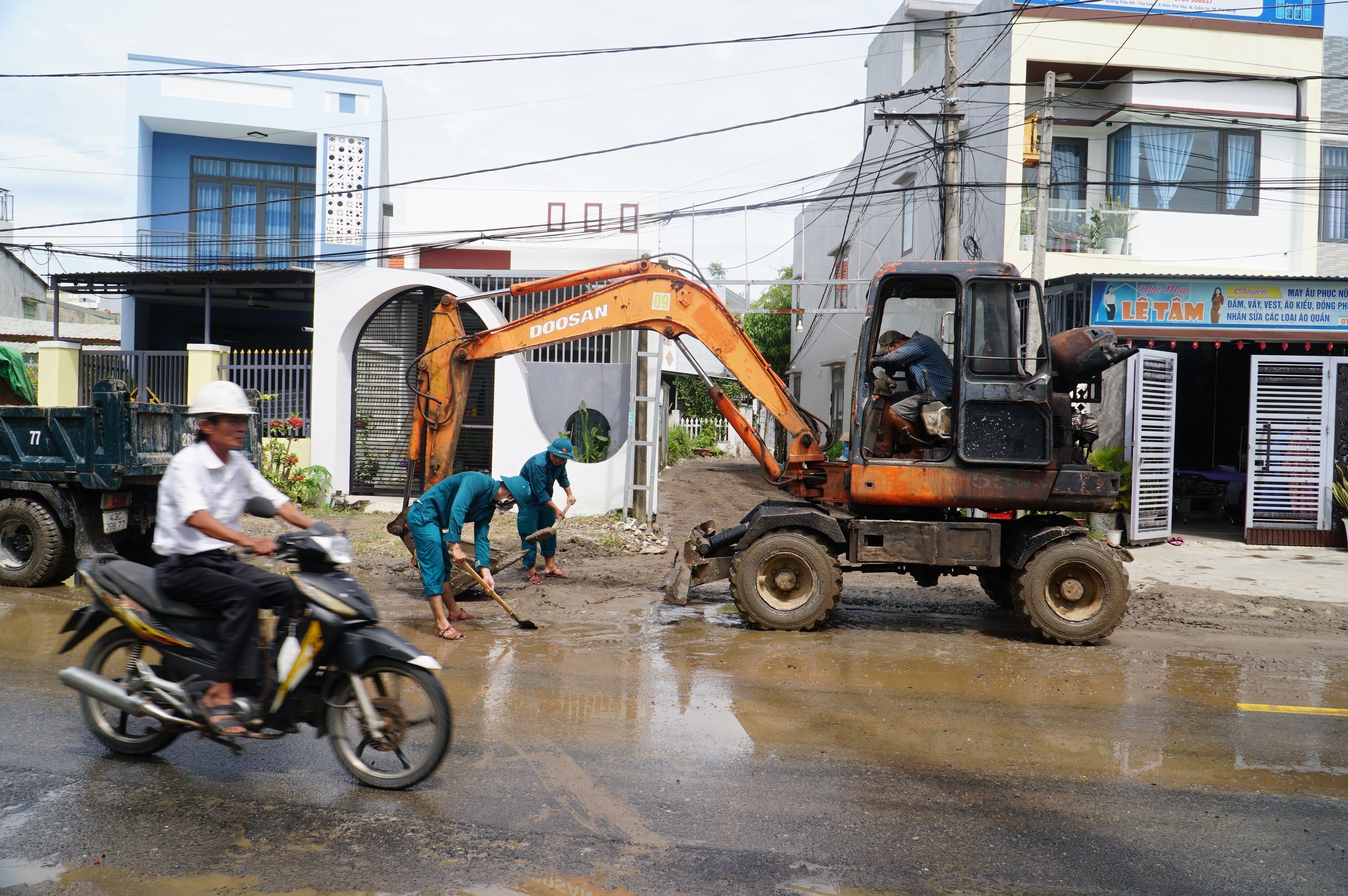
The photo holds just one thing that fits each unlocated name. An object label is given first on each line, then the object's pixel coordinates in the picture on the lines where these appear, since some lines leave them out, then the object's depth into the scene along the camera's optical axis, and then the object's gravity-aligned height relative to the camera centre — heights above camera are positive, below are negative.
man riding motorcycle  4.21 -0.62
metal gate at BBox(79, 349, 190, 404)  16.58 +0.84
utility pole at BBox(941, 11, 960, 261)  13.41 +4.04
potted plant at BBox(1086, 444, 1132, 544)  13.31 -0.86
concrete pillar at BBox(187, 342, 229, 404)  15.16 +0.89
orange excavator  7.72 -0.47
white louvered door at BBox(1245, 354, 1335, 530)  13.59 -0.08
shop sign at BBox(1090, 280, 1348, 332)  14.49 +2.13
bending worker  7.55 -0.88
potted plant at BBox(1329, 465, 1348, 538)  13.25 -0.69
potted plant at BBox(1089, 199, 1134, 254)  16.17 +3.69
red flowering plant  15.30 -0.88
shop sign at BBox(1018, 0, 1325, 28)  15.94 +7.48
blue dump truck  8.88 -0.60
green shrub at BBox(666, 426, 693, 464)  26.55 -0.47
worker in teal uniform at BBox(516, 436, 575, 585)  9.51 -0.77
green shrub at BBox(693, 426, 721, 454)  30.75 -0.37
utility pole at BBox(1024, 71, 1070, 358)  13.23 +3.65
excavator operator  7.83 +0.46
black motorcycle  4.14 -1.18
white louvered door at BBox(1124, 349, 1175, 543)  13.32 -0.06
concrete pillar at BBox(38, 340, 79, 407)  14.16 +0.60
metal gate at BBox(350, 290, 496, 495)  16.33 +0.30
